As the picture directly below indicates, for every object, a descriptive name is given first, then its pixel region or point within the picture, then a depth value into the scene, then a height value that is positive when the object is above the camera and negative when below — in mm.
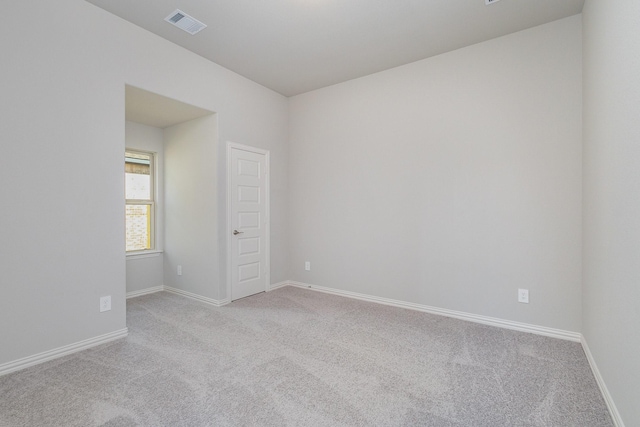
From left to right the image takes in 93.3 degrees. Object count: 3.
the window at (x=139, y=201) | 4266 +176
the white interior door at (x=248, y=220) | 3986 -95
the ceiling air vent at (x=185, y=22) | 2785 +1826
